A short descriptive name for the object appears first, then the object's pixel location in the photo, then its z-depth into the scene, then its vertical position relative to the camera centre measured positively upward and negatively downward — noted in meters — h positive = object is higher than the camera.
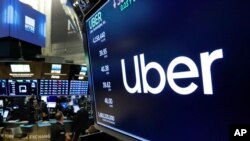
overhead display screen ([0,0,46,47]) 8.86 +2.43
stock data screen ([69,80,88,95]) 9.11 +0.36
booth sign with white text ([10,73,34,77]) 8.34 +0.74
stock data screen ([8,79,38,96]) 8.30 +0.40
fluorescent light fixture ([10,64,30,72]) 8.33 +0.93
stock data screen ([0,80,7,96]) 8.37 +0.40
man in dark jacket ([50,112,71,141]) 6.82 -0.66
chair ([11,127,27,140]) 7.66 -0.76
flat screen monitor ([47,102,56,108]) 8.89 -0.12
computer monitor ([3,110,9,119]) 9.01 -0.32
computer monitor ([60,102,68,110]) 9.20 -0.16
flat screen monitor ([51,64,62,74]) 8.77 +0.91
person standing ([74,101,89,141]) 7.78 -0.56
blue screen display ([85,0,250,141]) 0.76 +0.09
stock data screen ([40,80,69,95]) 8.59 +0.37
